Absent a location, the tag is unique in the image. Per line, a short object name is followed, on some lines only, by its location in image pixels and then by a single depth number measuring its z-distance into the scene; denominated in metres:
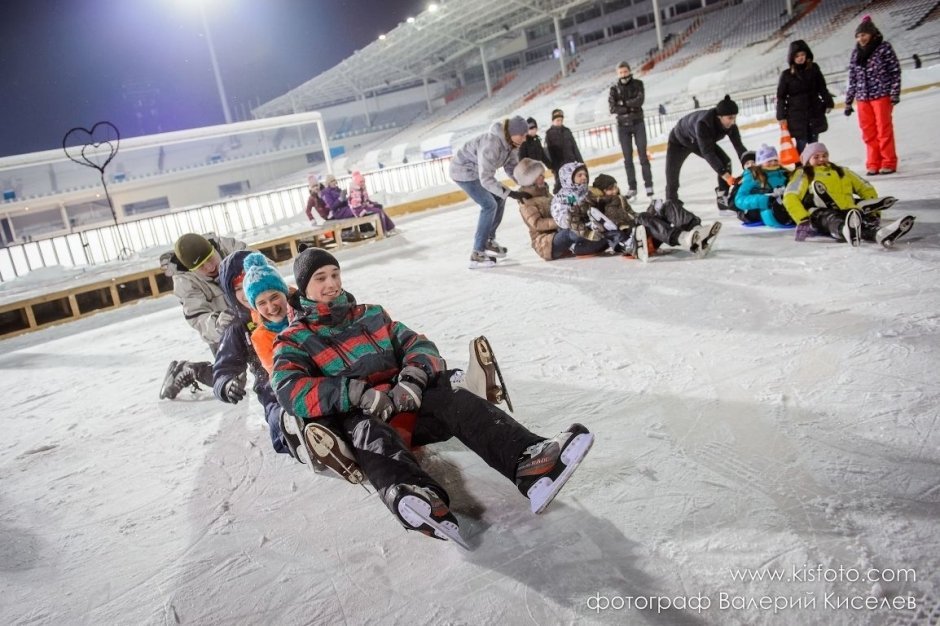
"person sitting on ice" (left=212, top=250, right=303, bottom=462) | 2.58
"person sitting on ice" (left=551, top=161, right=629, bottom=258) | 4.88
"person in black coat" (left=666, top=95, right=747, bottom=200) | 5.35
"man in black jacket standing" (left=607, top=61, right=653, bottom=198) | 7.21
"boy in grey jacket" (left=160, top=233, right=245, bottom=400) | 3.38
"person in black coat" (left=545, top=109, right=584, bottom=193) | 6.94
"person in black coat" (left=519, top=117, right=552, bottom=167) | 6.85
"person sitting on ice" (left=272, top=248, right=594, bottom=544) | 1.74
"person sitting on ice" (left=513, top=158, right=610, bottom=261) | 5.15
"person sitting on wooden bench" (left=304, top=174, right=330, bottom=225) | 9.58
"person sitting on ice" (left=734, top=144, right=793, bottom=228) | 4.95
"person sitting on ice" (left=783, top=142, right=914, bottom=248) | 4.03
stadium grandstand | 19.44
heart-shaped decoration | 7.58
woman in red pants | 5.81
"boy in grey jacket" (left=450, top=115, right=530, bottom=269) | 5.28
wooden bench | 8.59
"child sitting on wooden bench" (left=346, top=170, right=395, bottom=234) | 9.24
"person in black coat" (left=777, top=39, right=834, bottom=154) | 5.64
